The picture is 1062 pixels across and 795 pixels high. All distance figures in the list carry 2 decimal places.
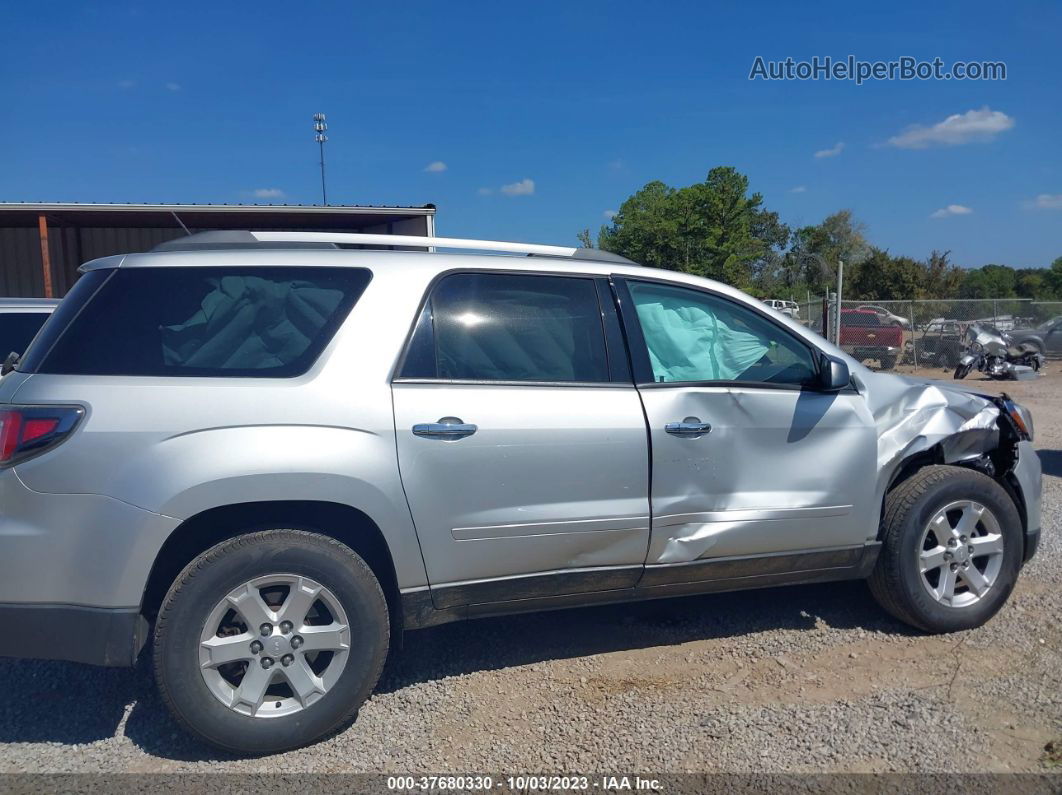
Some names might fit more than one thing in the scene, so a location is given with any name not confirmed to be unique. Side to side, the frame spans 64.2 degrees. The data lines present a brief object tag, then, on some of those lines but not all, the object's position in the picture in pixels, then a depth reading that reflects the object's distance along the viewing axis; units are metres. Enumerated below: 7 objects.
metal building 13.45
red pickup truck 19.95
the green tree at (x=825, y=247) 66.62
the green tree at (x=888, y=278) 47.59
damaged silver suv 3.00
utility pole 28.42
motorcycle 17.78
